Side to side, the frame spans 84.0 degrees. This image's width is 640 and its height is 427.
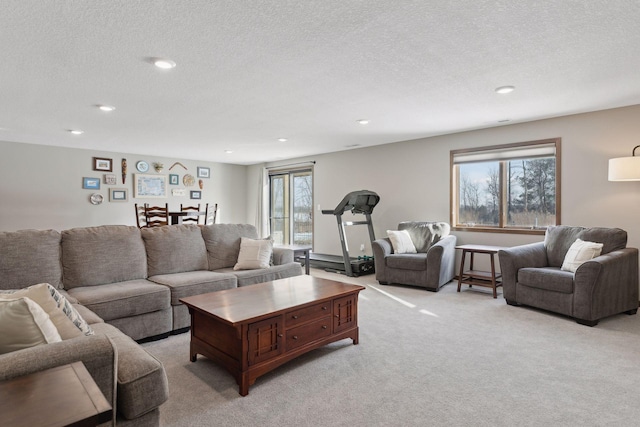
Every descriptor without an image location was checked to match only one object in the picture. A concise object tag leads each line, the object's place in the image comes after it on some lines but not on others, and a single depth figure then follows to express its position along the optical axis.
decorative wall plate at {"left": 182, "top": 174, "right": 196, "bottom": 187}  8.20
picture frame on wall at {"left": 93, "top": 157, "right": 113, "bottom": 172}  6.93
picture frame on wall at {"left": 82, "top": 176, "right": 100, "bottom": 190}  6.82
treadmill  5.85
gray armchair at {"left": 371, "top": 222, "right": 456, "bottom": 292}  4.80
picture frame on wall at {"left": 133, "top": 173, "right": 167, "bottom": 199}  7.47
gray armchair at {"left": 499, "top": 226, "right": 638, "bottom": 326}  3.40
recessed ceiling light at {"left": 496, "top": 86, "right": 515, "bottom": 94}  3.42
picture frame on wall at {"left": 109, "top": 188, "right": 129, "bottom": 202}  7.16
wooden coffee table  2.30
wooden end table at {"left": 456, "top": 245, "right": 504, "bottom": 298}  4.53
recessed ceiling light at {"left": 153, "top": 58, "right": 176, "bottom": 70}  2.76
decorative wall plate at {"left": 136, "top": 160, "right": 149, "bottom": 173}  7.48
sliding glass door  8.09
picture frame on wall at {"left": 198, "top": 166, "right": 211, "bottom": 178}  8.48
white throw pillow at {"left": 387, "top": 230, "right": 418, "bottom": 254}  5.35
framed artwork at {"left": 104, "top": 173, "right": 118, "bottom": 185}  7.09
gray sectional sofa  1.51
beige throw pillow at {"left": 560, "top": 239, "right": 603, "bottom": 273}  3.72
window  4.80
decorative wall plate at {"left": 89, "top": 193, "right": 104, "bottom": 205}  6.91
